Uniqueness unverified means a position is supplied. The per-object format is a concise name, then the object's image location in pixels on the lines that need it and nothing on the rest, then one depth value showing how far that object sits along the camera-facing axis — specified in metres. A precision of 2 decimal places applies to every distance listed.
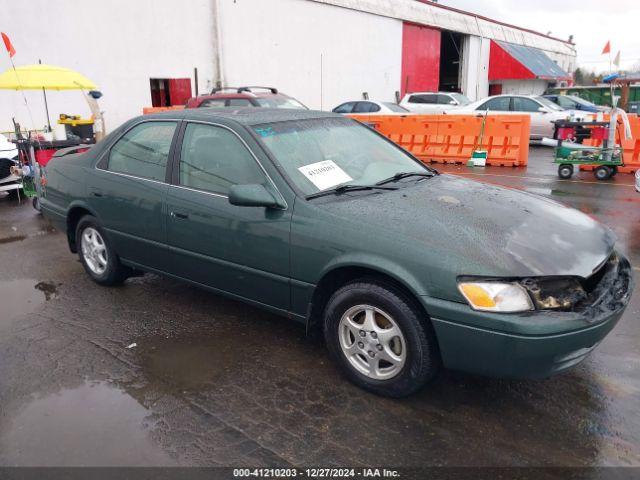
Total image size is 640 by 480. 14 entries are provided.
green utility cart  10.30
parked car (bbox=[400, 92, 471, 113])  18.81
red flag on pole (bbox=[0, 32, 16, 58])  8.64
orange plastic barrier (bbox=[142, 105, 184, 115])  14.82
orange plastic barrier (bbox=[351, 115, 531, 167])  12.41
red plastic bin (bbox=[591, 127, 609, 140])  10.68
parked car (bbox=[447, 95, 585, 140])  16.53
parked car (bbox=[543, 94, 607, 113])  18.86
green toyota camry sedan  2.72
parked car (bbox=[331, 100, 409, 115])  16.69
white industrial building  15.44
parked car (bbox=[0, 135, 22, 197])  9.21
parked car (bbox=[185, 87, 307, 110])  12.09
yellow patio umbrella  8.74
